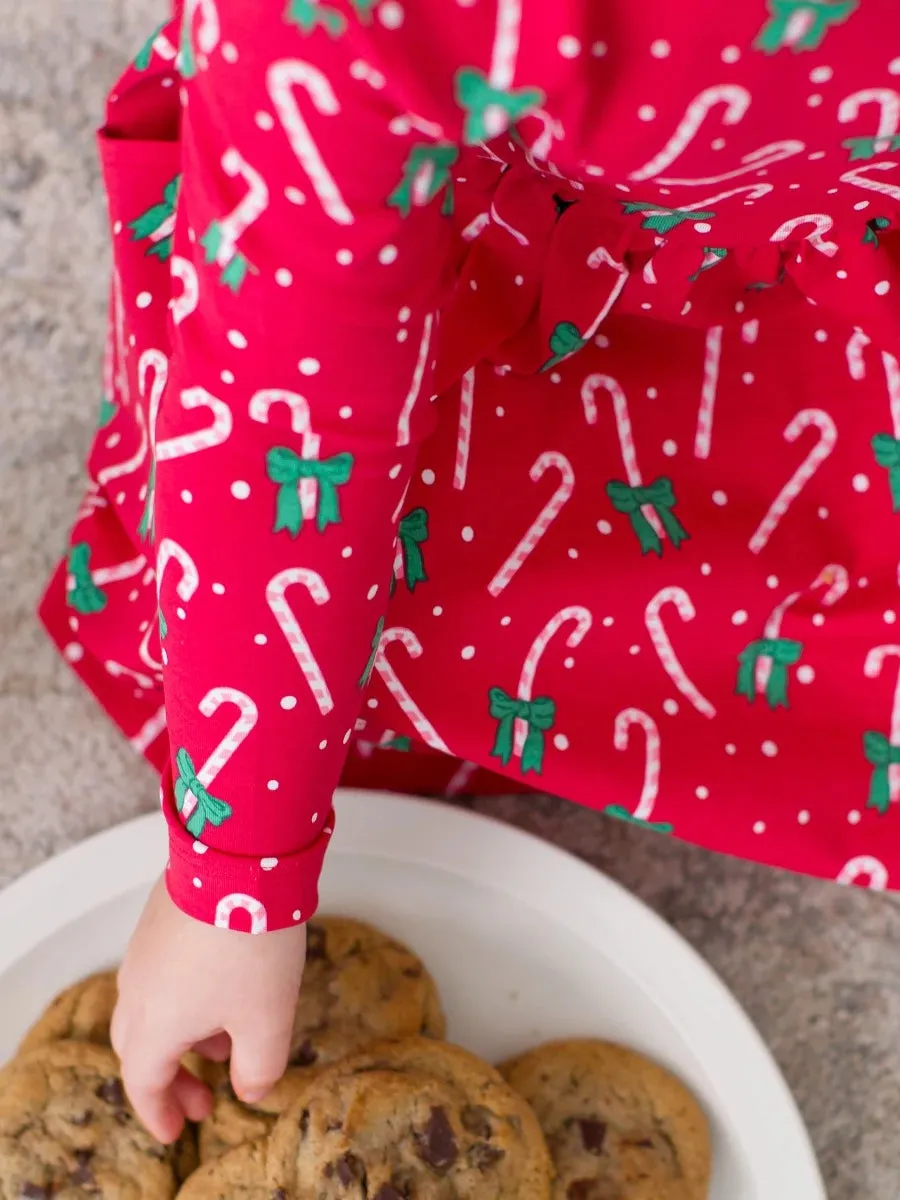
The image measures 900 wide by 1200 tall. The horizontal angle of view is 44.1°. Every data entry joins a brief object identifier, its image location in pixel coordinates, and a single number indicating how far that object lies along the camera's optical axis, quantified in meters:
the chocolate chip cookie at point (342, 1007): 0.65
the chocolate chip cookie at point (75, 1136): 0.62
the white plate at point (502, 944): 0.67
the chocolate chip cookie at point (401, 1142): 0.61
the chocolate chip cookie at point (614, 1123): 0.65
